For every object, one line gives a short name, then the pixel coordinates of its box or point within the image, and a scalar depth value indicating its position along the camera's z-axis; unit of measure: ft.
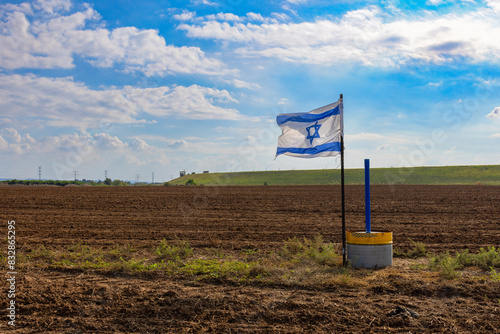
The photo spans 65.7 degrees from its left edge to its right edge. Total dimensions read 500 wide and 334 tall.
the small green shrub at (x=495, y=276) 23.05
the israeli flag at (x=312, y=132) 28.60
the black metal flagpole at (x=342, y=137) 28.09
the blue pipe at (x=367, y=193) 27.99
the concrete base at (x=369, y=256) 27.02
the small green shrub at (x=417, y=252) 33.45
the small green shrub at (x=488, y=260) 28.27
